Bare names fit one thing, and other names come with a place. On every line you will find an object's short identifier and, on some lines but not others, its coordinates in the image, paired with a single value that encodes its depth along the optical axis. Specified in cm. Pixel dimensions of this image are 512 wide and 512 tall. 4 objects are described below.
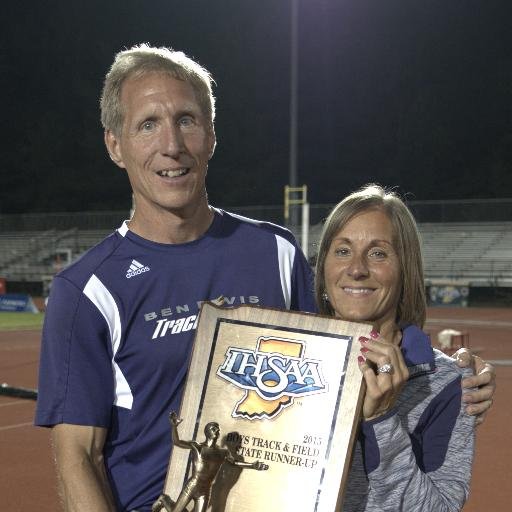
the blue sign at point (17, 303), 2380
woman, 179
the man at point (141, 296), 194
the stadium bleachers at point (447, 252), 2955
